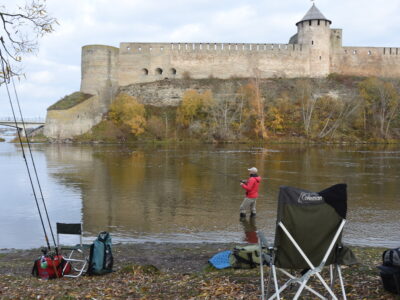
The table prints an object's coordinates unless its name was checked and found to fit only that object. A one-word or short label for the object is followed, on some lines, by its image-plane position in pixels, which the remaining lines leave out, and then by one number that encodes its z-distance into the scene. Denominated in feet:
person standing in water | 34.42
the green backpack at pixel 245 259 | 19.93
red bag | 19.31
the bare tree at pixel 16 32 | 21.82
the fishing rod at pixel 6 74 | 22.06
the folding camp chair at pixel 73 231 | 20.38
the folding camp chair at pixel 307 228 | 13.67
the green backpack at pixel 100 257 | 19.72
